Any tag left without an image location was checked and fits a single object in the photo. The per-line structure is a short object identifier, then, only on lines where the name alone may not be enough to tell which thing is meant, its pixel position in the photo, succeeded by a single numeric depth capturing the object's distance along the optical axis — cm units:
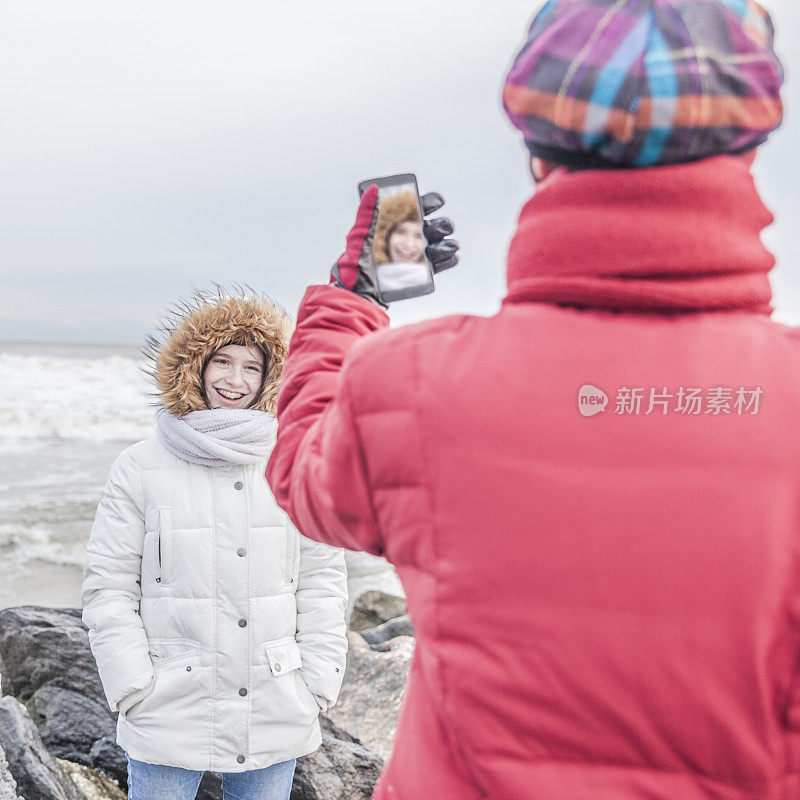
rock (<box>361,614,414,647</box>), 629
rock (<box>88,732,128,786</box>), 359
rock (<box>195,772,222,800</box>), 333
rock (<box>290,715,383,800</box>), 334
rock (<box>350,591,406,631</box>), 685
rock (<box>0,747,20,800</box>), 261
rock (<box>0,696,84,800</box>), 290
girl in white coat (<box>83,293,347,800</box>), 248
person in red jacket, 96
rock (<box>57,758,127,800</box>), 345
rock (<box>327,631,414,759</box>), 446
